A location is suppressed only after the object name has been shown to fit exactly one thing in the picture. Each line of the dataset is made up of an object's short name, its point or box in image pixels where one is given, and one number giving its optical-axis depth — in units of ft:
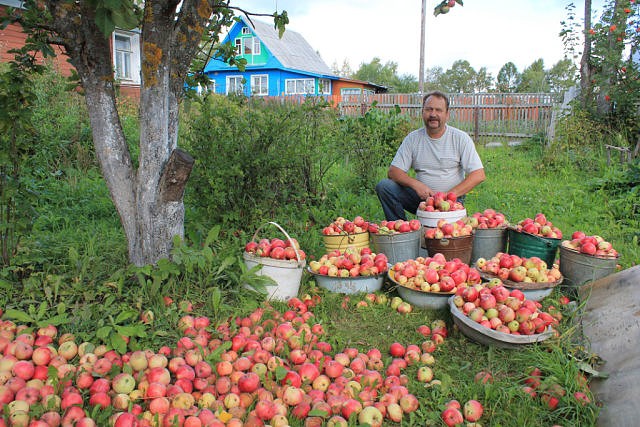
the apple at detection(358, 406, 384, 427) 7.50
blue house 104.37
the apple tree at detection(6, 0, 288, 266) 10.25
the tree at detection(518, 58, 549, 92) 146.24
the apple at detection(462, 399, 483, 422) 7.77
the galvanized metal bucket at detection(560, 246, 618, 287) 11.48
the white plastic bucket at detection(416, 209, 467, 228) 13.92
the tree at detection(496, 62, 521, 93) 199.31
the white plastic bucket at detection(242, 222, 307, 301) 11.10
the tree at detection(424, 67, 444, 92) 213.60
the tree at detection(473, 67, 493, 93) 194.29
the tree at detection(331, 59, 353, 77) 196.34
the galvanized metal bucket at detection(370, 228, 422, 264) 13.41
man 15.98
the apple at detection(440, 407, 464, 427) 7.64
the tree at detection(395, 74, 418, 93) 134.09
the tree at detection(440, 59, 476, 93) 198.80
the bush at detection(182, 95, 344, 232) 14.12
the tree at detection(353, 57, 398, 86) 199.37
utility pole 66.36
